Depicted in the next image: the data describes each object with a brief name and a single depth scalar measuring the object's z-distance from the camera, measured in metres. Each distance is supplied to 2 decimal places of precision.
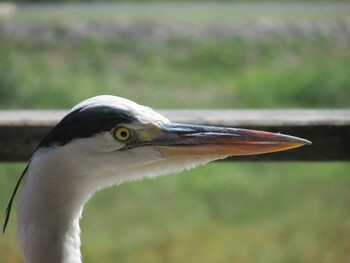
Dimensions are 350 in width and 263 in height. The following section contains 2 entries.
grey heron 3.38
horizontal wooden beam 3.55
